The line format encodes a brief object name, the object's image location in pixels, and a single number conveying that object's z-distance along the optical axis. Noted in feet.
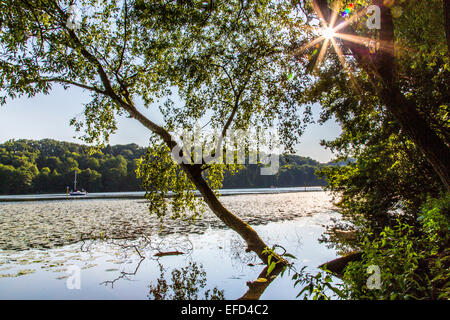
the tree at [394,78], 16.15
